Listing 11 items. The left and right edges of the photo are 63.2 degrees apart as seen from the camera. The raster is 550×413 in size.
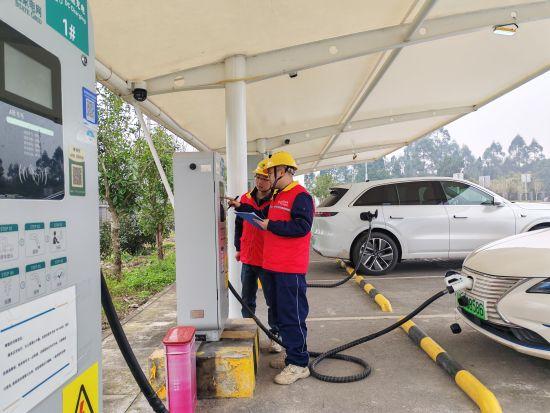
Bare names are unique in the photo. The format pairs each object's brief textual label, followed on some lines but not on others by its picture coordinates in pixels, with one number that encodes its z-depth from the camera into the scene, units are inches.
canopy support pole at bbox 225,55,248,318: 222.8
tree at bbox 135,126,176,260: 397.4
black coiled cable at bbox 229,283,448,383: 148.5
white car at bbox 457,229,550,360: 130.4
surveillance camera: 231.1
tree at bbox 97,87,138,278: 318.3
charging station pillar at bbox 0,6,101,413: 36.2
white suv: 321.4
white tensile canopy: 181.5
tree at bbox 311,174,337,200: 1573.6
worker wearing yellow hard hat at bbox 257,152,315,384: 136.5
